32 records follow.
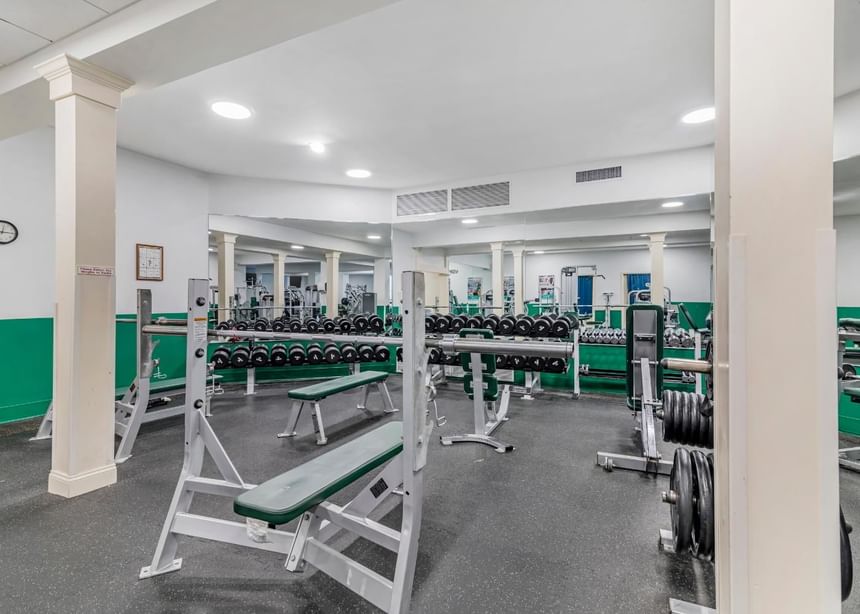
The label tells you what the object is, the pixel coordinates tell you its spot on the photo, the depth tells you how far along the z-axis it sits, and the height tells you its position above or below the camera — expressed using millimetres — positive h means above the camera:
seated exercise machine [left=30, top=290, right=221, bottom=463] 2596 -642
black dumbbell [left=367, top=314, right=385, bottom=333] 4906 -179
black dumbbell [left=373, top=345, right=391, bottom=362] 4625 -540
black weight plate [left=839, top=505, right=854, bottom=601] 827 -544
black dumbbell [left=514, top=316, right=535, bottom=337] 4145 -174
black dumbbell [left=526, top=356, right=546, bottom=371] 3959 -552
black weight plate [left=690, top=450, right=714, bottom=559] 1187 -637
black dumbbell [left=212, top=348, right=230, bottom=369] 4086 -528
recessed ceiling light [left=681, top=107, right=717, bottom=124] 2930 +1512
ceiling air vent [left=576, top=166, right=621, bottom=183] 3943 +1410
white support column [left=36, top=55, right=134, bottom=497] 2043 +180
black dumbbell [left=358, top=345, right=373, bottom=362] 4633 -529
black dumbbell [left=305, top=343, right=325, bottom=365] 4449 -536
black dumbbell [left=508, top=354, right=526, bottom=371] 3938 -550
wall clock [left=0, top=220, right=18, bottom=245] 3080 +612
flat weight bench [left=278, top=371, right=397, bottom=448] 2893 -650
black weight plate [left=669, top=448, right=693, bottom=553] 1260 -643
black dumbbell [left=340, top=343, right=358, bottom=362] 4543 -531
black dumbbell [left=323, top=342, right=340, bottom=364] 4395 -504
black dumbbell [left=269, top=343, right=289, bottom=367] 4340 -544
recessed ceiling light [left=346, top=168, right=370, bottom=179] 4336 +1558
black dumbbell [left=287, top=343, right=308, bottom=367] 4363 -526
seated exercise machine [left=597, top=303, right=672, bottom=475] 2533 -365
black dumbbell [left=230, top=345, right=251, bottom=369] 4168 -529
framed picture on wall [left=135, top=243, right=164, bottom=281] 3895 +477
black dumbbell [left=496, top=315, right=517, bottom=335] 4254 -173
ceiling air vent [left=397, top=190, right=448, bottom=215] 4762 +1349
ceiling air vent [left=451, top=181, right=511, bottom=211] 4469 +1342
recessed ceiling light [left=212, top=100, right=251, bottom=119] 2867 +1518
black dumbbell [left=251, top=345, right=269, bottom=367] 4278 -533
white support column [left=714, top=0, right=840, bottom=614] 663 -4
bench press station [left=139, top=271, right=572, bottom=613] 1199 -614
